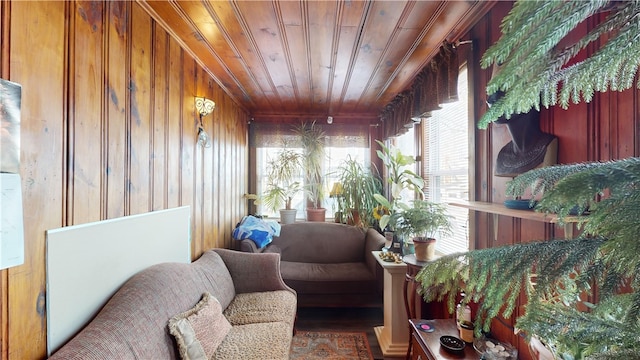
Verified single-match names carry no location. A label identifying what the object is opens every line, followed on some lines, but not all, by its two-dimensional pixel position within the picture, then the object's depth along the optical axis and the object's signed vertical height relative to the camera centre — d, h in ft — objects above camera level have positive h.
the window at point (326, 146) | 13.37 +1.79
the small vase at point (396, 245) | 8.37 -2.23
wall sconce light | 7.68 +2.17
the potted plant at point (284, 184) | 12.31 -0.23
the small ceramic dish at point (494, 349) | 3.85 -2.73
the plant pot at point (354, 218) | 11.65 -1.81
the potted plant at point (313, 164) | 12.66 +0.76
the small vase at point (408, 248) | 7.73 -2.13
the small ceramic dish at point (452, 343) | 4.17 -2.83
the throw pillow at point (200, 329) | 4.48 -2.91
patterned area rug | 7.05 -4.97
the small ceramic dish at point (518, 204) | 3.66 -0.38
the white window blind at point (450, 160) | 6.37 +0.54
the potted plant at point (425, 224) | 6.14 -1.11
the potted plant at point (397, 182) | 8.08 -0.10
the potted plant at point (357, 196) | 11.52 -0.77
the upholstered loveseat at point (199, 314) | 3.67 -2.66
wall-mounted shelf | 3.00 -0.48
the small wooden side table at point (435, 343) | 4.13 -2.94
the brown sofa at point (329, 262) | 9.26 -3.51
